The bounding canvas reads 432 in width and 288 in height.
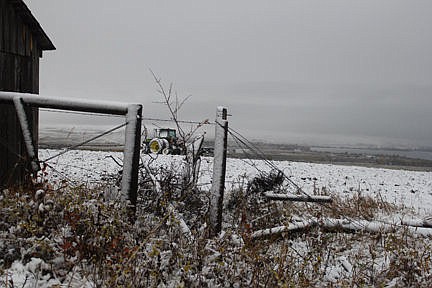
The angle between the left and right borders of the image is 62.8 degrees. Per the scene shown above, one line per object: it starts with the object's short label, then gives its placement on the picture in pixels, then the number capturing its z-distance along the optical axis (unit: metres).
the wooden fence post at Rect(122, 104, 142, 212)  4.75
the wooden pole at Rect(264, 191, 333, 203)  6.40
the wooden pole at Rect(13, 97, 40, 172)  5.08
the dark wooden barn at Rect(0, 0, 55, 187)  6.90
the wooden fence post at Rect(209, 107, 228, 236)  5.14
